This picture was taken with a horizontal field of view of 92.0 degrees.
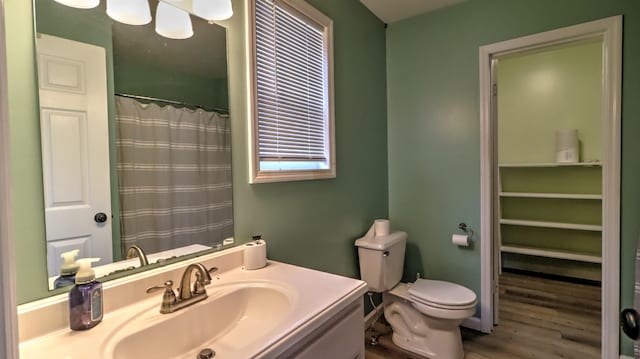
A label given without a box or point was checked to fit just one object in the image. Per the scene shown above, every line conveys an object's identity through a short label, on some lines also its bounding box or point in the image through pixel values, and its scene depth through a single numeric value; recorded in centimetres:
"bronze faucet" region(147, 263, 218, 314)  99
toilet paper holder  240
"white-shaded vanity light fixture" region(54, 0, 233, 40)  102
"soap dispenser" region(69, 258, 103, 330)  85
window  154
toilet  195
